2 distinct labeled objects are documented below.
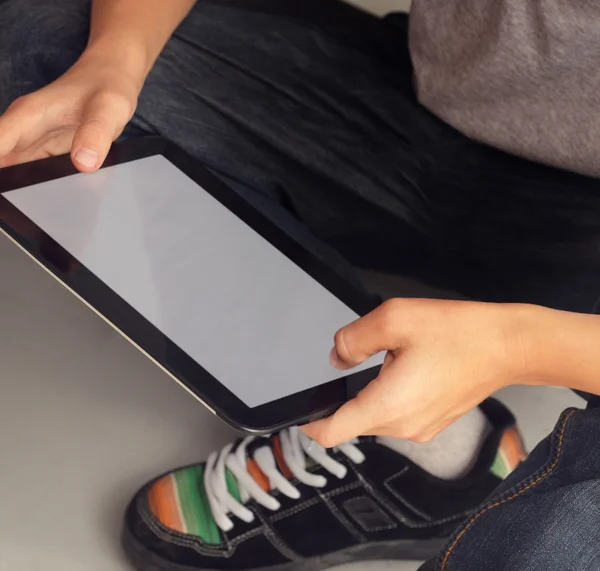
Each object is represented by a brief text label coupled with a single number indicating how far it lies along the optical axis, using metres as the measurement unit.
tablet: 1.23
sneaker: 1.37
